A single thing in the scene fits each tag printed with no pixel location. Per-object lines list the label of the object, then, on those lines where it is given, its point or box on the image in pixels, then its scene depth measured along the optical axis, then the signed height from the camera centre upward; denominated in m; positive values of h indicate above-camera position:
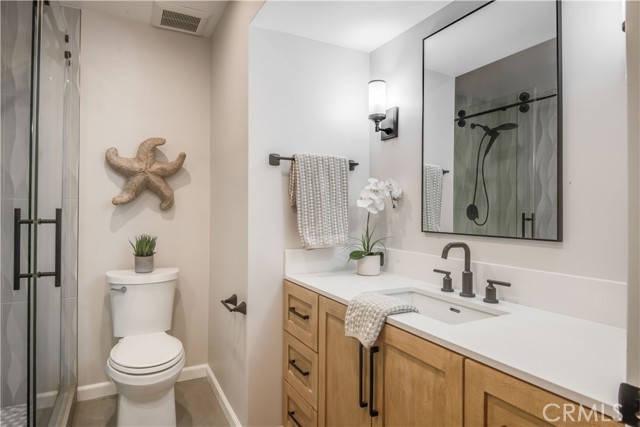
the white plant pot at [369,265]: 1.96 -0.27
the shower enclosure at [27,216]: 1.39 -0.01
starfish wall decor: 2.35 +0.28
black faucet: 1.50 -0.23
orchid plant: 1.98 +0.10
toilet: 1.83 -0.73
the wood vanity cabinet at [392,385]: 0.81 -0.50
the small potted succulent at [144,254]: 2.31 -0.25
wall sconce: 2.01 +0.58
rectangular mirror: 1.36 +0.39
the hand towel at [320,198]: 1.92 +0.09
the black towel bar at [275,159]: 1.91 +0.29
